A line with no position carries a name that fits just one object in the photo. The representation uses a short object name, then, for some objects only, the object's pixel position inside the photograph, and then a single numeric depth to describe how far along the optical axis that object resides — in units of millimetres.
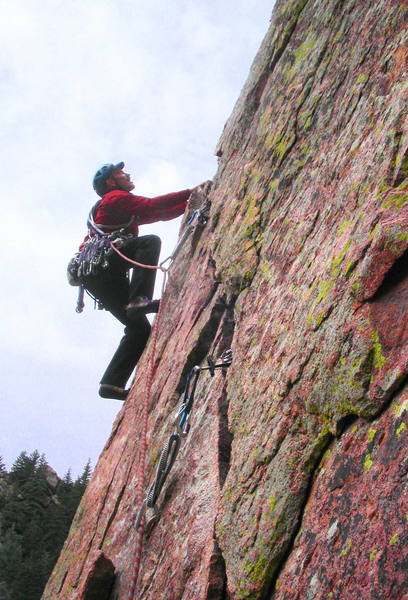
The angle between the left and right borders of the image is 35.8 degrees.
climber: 8961
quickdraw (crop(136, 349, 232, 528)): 5500
